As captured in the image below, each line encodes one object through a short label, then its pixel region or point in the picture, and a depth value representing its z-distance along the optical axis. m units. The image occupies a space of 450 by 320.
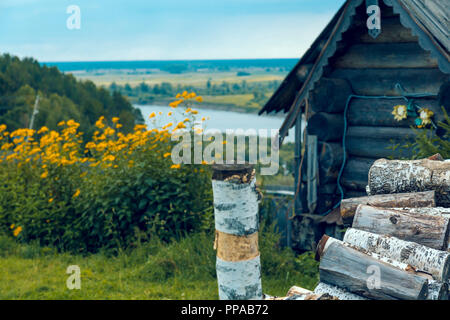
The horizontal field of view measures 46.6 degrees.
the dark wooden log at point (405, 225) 3.78
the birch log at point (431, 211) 4.07
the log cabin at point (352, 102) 7.13
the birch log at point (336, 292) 3.62
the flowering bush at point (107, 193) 8.02
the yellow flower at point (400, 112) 7.17
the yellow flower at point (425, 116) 6.91
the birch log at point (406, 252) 3.56
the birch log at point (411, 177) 4.39
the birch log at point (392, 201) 4.25
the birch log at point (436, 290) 3.40
